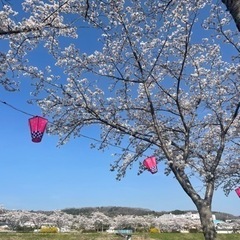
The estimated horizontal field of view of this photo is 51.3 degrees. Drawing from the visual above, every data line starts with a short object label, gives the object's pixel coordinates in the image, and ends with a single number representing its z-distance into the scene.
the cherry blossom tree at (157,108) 5.97
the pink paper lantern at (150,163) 7.36
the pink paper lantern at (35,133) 5.55
